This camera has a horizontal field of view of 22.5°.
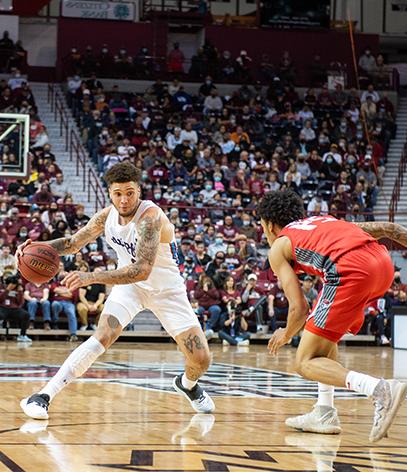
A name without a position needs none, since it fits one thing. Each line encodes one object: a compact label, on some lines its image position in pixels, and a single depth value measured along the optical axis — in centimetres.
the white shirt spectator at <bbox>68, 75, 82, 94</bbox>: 2775
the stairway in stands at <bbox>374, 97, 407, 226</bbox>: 2566
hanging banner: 3094
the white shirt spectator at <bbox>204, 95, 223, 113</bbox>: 2825
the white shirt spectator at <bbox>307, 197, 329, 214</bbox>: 2333
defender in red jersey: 614
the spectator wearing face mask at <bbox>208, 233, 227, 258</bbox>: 2127
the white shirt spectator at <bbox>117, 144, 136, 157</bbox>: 2466
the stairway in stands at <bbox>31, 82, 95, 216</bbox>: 2403
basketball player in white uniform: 700
